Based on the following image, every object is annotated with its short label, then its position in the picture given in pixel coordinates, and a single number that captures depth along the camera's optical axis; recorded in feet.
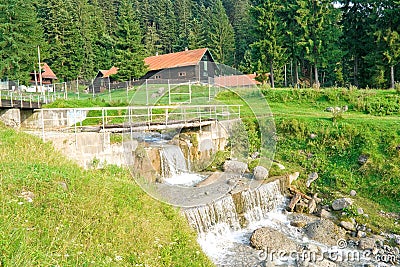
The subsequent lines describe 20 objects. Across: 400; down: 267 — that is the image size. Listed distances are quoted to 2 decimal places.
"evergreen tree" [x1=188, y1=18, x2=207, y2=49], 155.22
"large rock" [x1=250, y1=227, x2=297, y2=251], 29.94
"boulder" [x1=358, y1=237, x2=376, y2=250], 30.41
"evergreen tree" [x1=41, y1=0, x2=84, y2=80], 134.62
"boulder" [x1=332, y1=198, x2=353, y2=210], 37.65
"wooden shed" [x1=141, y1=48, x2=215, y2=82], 106.93
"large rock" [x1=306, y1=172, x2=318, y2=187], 43.77
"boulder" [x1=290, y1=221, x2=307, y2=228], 34.63
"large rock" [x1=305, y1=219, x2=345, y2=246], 31.89
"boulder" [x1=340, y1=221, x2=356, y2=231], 34.07
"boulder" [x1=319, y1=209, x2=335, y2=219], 36.45
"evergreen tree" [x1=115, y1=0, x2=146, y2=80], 102.37
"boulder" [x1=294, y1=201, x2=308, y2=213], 38.01
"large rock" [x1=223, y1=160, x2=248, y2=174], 43.27
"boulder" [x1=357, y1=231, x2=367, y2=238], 32.72
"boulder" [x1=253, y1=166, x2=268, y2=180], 43.11
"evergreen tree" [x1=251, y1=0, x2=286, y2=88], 88.79
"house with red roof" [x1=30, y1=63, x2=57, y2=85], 125.84
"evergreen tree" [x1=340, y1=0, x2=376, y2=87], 87.51
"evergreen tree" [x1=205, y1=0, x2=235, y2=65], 151.75
